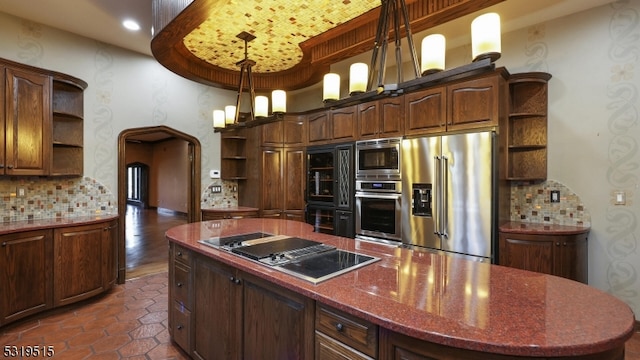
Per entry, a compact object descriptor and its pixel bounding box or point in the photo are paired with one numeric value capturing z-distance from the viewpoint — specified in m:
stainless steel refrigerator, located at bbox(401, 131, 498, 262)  2.90
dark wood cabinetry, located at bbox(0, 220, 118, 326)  2.72
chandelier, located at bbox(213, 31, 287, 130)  2.66
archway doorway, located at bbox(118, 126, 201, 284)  4.03
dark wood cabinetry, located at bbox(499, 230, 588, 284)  2.71
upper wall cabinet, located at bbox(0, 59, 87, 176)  2.90
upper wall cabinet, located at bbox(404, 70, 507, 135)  2.93
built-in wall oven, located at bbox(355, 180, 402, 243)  3.57
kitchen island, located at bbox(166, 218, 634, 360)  0.90
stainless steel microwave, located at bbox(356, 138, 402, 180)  3.60
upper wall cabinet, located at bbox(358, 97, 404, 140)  3.62
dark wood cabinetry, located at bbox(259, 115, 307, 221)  4.86
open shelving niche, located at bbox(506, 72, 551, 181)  3.14
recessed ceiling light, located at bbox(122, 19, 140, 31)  3.35
